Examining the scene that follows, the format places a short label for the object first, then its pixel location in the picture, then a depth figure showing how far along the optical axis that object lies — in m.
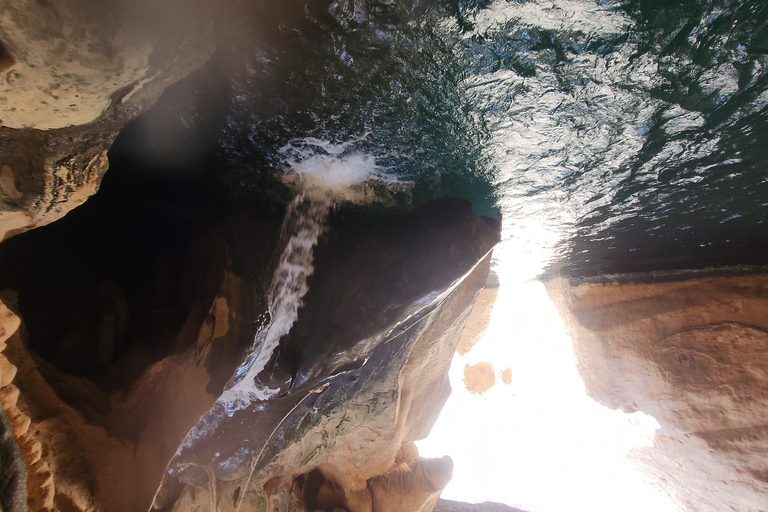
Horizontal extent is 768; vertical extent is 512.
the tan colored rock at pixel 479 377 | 10.51
